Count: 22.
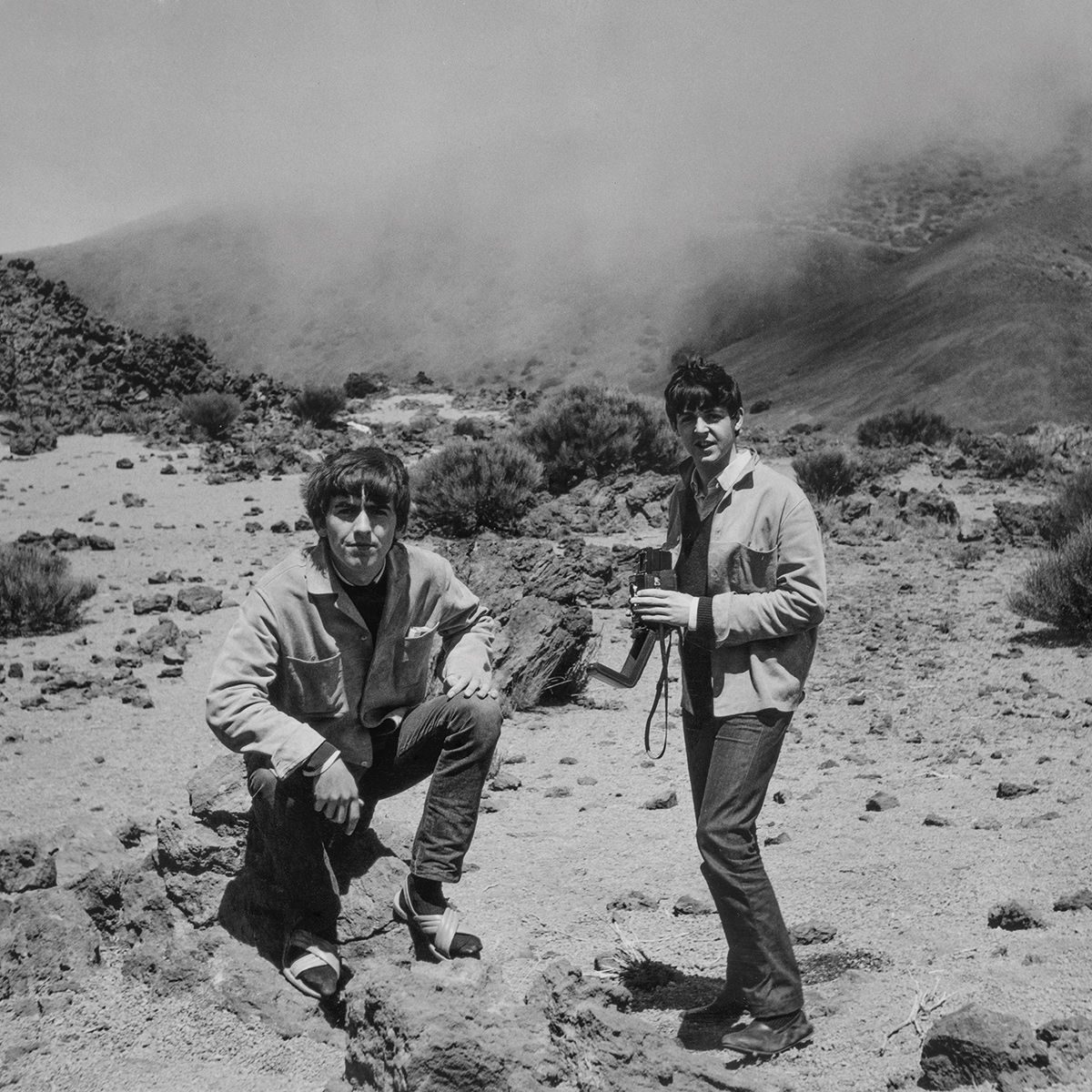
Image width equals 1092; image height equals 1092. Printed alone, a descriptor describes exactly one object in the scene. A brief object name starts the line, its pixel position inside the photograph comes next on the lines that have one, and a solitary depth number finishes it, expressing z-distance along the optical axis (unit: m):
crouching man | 2.71
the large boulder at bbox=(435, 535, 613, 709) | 6.41
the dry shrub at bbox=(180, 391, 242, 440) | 19.52
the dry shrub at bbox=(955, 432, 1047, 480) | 13.99
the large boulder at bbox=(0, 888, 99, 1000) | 3.02
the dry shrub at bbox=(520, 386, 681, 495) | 14.57
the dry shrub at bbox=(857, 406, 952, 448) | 19.81
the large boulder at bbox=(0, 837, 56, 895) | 3.54
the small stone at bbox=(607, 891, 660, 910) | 3.57
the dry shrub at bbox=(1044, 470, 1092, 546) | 9.20
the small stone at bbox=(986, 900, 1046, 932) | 3.08
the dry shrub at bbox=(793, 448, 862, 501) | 12.84
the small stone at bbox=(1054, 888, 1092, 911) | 3.17
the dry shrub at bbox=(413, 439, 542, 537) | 11.29
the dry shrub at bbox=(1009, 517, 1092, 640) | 6.92
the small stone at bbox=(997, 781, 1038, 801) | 4.47
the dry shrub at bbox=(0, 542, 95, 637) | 8.07
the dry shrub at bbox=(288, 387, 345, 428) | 21.73
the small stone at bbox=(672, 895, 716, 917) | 3.52
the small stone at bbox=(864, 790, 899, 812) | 4.52
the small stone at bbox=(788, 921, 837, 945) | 3.18
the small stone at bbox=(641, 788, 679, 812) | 4.73
